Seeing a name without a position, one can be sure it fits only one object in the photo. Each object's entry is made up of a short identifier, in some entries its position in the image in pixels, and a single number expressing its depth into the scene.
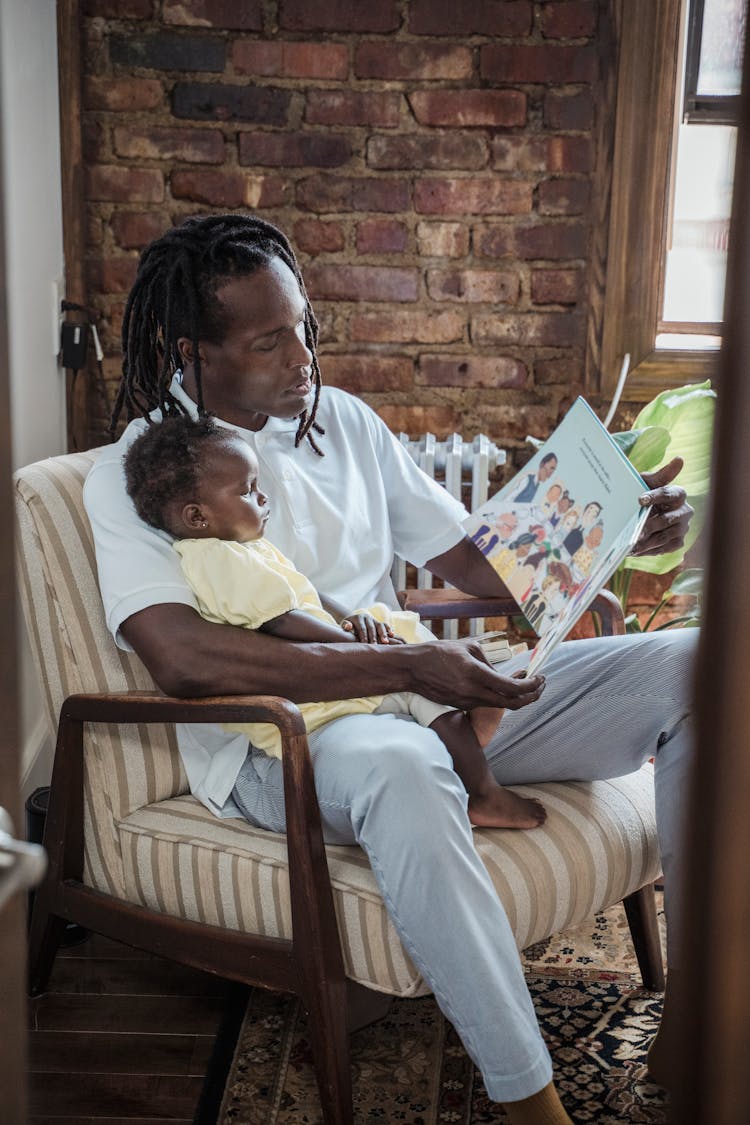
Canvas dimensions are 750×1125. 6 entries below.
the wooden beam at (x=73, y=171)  2.50
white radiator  2.54
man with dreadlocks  1.34
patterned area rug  1.54
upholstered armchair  1.42
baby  1.51
